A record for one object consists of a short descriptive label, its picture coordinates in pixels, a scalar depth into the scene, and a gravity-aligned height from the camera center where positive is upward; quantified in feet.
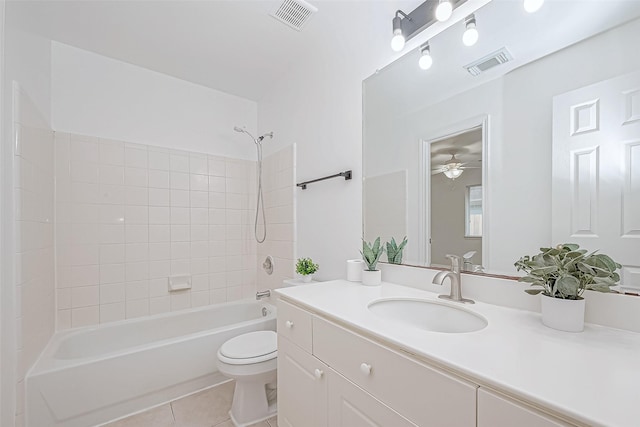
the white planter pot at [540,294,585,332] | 2.45 -0.95
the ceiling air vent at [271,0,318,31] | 5.08 +4.00
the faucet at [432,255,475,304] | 3.44 -0.88
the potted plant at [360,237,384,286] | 4.48 -0.87
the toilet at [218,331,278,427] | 4.88 -3.01
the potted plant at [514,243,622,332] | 2.42 -0.62
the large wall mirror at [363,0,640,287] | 2.61 +0.93
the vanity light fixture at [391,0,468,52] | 4.12 +3.10
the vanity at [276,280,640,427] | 1.60 -1.20
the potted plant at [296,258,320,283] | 6.09 -1.31
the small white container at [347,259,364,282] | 4.76 -1.06
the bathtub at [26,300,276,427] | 4.63 -3.19
